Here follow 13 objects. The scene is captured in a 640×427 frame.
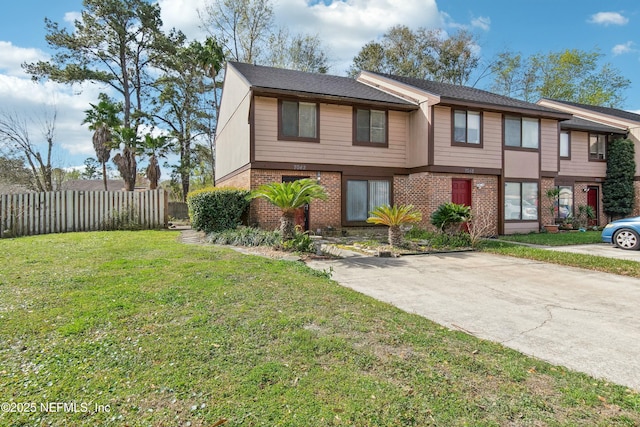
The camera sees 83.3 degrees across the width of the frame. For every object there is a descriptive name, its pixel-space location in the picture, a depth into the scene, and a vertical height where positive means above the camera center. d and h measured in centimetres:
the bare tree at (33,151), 2183 +383
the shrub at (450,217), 1195 -22
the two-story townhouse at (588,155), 1817 +283
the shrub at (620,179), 1845 +158
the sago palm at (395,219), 1045 -25
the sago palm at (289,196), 949 +39
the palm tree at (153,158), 2111 +328
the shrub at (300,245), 923 -88
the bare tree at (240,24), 2523 +1332
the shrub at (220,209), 1227 +7
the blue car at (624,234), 1104 -75
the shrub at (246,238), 995 -77
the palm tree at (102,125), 2091 +511
